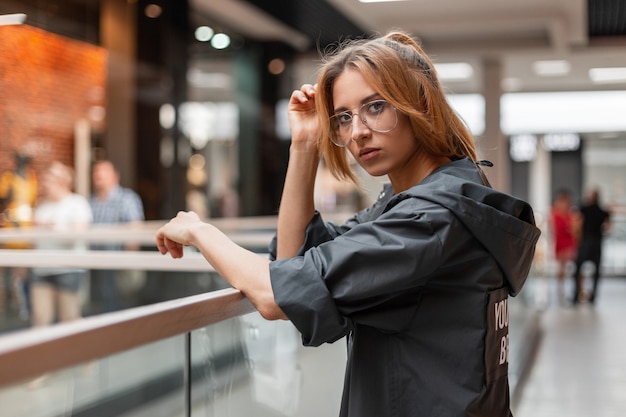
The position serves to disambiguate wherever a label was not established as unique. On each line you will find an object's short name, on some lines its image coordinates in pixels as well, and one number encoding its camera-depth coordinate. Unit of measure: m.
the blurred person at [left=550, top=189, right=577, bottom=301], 13.64
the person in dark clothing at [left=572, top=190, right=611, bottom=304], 12.84
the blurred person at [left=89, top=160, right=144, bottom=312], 7.38
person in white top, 4.79
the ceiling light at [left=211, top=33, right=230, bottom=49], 11.39
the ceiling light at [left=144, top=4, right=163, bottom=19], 9.75
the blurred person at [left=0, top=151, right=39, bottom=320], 7.57
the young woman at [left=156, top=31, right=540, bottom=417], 1.32
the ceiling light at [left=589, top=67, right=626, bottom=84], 13.90
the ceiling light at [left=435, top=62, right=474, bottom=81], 13.48
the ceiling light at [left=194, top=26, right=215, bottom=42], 10.78
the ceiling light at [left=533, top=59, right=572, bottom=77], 13.21
